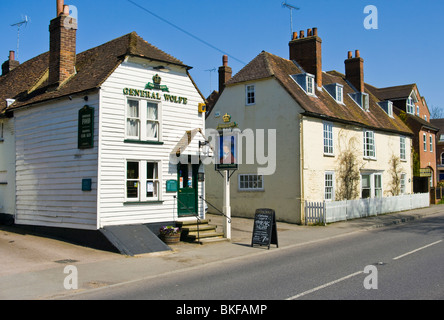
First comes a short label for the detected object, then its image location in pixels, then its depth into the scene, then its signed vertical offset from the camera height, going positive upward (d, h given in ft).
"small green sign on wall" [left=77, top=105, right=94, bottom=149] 47.93 +6.11
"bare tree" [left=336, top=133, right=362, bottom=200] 83.08 +1.87
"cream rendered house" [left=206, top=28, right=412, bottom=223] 74.02 +9.13
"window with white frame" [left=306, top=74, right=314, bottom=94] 82.25 +18.91
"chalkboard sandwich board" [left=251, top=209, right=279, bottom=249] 47.47 -5.40
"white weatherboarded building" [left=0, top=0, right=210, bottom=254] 48.11 +4.95
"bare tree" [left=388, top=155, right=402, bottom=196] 101.76 +1.78
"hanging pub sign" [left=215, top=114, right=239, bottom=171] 51.52 +3.53
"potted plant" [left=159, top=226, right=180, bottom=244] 49.32 -6.24
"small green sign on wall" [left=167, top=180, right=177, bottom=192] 52.90 -0.54
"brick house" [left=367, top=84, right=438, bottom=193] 121.39 +16.06
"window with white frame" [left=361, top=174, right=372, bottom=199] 91.61 -1.19
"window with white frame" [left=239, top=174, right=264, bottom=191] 79.00 -0.21
